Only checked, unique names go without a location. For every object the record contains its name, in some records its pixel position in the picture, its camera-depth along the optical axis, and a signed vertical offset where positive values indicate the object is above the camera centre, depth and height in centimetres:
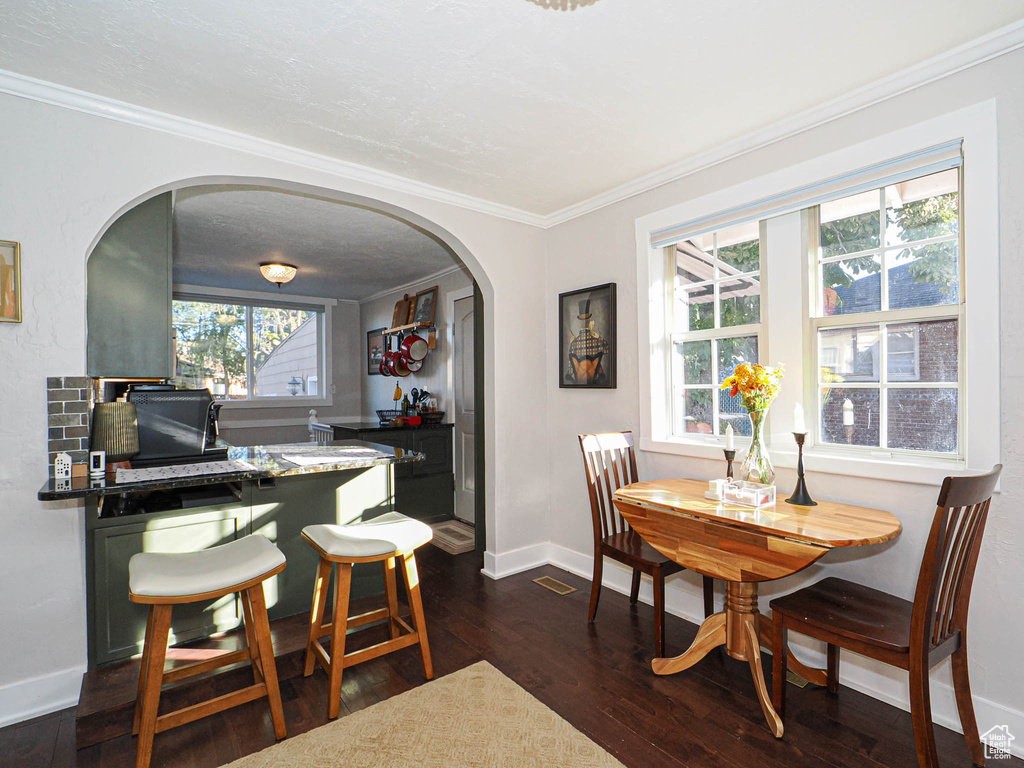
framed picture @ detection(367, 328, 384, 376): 595 +39
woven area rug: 169 -121
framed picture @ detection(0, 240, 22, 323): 188 +38
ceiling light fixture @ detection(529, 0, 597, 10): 152 +111
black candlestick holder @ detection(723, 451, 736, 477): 225 -33
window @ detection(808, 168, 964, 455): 198 +26
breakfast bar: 209 -58
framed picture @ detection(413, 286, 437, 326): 496 +75
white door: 454 -22
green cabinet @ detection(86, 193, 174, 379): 216 +38
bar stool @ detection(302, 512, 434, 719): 191 -76
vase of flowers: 213 -7
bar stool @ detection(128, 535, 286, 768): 159 -66
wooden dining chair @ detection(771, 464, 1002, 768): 148 -77
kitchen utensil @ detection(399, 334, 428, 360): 502 +34
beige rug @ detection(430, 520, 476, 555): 388 -121
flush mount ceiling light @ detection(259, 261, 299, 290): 439 +96
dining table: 175 -58
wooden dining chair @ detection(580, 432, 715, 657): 232 -77
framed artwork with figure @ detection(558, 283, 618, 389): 310 +27
